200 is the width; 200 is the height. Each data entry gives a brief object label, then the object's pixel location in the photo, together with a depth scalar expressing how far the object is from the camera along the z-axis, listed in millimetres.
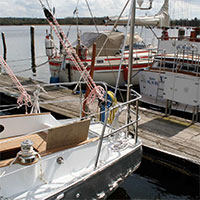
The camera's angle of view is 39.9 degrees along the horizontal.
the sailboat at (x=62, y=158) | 3654
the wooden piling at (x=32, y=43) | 19333
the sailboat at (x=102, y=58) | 14250
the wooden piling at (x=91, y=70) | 6091
